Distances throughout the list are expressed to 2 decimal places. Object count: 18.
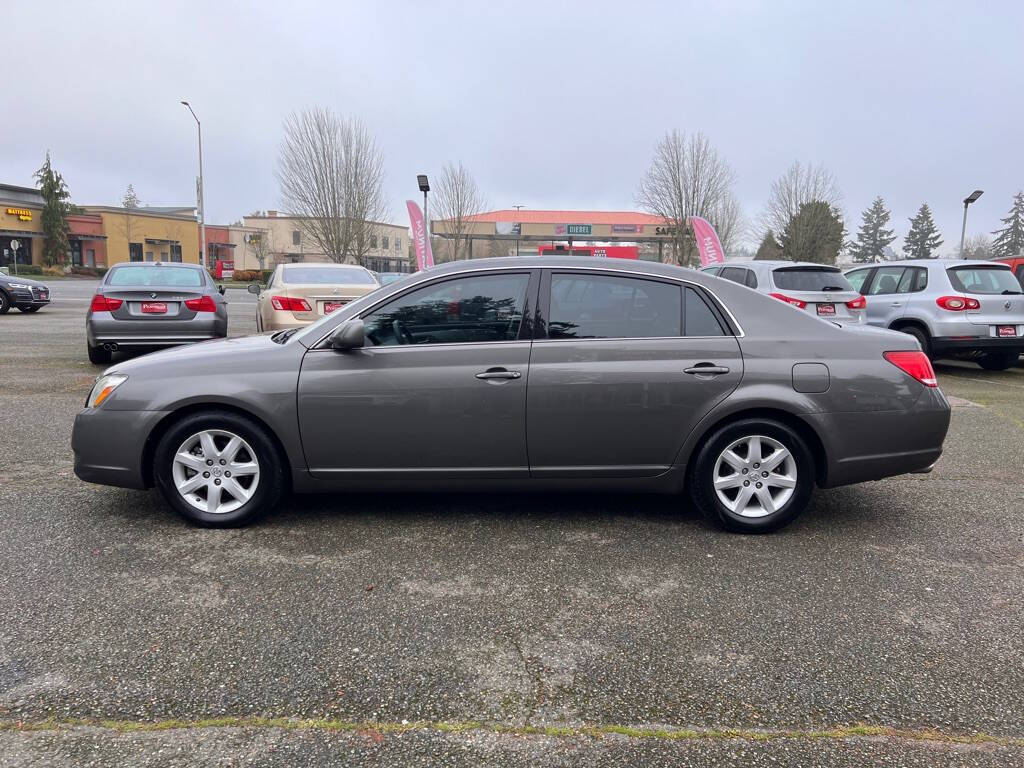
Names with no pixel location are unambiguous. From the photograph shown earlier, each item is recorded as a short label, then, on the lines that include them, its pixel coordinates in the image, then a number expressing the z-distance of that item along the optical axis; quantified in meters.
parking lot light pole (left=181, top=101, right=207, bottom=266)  39.59
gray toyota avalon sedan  3.95
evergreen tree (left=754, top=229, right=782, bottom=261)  39.88
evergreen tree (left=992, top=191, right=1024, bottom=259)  74.25
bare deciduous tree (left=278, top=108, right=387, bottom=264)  33.97
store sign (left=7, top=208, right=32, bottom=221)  49.78
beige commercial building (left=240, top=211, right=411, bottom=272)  70.12
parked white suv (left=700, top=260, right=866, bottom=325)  9.63
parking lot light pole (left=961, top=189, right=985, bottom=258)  25.69
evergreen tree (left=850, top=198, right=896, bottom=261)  85.69
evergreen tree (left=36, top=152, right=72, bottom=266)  51.94
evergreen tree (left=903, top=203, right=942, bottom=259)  80.50
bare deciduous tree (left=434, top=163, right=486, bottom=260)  36.62
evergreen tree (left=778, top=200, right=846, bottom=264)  34.34
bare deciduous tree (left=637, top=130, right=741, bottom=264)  30.94
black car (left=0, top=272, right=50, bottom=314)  19.86
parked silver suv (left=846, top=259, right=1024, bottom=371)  9.83
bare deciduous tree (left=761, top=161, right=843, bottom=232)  35.00
